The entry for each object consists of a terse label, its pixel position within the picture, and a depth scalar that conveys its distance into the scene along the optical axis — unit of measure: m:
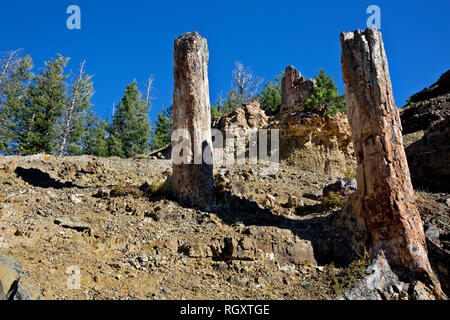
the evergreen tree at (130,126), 26.33
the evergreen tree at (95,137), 25.46
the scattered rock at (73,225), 5.64
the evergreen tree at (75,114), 22.58
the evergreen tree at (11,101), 20.23
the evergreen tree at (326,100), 15.25
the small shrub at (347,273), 5.12
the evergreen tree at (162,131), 28.27
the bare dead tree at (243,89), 27.70
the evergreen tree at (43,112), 20.22
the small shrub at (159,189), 7.87
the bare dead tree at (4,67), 21.33
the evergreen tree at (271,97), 23.00
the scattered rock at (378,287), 4.91
